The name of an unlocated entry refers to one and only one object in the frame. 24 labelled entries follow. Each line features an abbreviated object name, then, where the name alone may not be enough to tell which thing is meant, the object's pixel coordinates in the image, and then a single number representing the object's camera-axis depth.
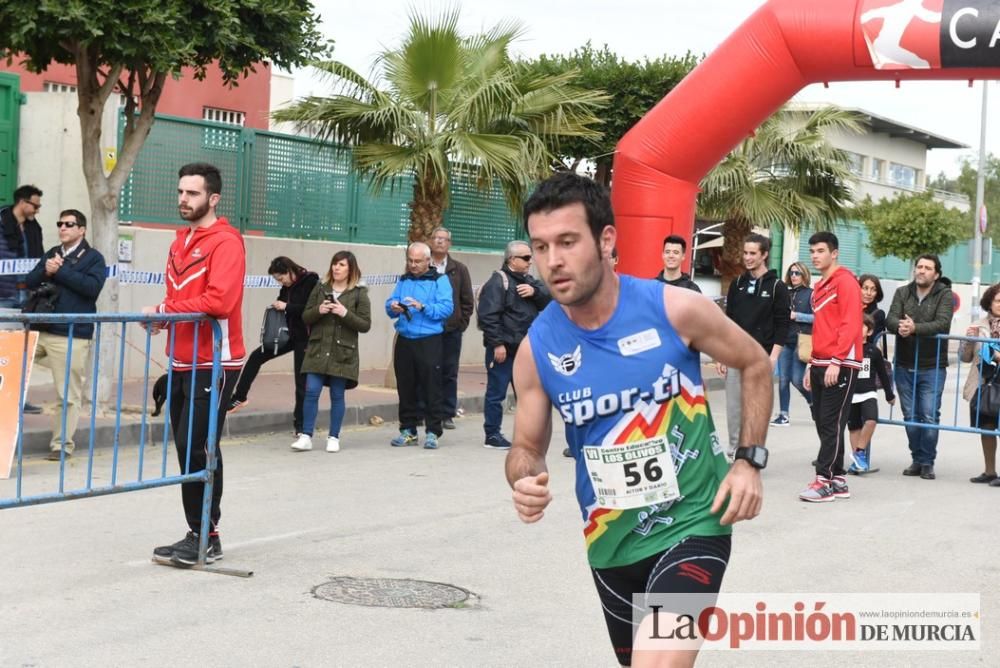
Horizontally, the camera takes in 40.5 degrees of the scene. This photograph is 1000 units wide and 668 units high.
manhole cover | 6.43
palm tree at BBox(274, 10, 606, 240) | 15.71
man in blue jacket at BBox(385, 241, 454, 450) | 12.23
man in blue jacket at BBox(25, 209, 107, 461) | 10.21
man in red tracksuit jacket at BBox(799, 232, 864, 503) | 9.97
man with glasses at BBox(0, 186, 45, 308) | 12.24
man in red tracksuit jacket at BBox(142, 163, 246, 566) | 7.09
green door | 14.59
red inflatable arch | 12.26
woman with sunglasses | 14.69
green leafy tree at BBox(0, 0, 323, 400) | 10.63
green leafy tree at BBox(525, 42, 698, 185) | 20.47
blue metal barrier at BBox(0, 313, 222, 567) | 6.57
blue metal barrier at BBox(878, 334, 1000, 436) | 11.61
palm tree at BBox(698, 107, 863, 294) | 21.88
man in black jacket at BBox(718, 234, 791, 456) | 11.35
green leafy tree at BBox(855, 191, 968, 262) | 45.53
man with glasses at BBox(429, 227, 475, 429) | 13.20
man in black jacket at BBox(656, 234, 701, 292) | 10.92
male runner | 3.70
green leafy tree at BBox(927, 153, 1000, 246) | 80.06
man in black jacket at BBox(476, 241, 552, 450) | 12.44
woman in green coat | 11.79
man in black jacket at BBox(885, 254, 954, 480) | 11.78
